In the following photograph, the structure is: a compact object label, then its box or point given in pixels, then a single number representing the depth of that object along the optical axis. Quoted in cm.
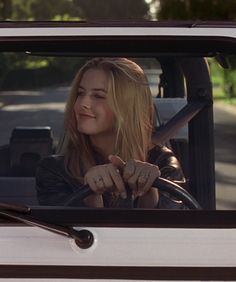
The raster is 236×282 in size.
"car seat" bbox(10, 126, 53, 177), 440
